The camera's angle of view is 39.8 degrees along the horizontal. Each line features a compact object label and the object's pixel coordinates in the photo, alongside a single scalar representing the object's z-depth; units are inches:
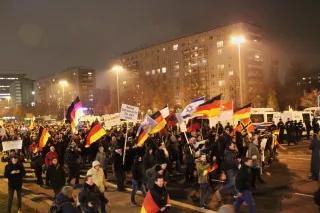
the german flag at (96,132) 678.5
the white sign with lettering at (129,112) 699.4
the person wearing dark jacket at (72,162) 655.1
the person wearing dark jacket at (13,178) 493.0
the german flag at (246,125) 858.8
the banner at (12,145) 706.8
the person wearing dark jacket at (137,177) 524.4
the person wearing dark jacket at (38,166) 711.7
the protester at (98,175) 427.7
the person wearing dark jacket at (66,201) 288.4
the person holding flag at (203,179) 481.7
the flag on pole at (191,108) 774.8
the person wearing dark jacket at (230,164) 520.1
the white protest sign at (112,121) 1186.6
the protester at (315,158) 621.6
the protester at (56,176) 504.1
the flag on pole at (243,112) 850.1
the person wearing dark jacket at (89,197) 340.2
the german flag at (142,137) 639.6
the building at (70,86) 5482.3
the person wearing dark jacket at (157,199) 300.5
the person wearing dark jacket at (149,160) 537.5
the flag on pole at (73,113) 808.3
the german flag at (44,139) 767.1
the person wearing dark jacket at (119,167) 606.5
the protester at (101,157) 634.2
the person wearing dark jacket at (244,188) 422.3
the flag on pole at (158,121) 642.7
